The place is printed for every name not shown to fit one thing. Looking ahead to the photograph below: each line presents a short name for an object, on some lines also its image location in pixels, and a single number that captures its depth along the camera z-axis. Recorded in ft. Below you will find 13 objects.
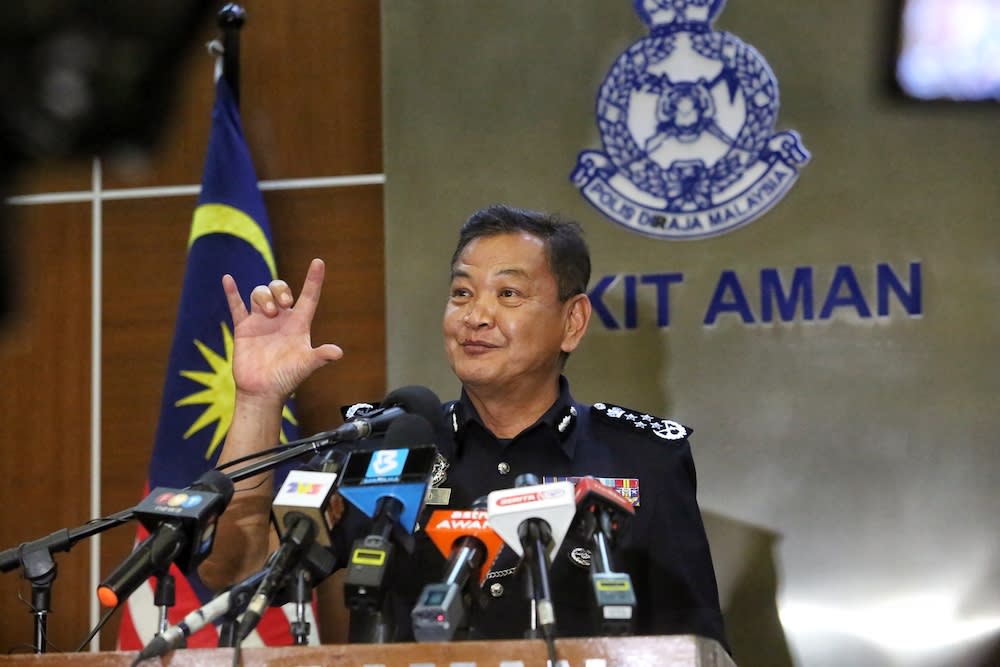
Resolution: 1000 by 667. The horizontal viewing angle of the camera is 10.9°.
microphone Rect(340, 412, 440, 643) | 17.53
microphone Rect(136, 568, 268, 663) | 17.50
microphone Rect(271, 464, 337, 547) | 17.65
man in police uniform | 18.78
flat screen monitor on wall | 21.00
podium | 17.38
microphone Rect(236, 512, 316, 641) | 17.42
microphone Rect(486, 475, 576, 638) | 17.60
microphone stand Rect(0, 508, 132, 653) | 18.04
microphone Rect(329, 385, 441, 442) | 17.94
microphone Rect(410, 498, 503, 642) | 17.43
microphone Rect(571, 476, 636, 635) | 17.42
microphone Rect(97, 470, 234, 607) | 17.54
